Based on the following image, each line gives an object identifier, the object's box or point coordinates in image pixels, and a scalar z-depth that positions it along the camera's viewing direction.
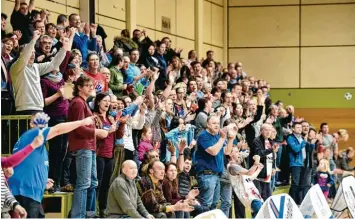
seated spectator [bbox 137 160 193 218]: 10.16
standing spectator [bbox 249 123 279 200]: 13.90
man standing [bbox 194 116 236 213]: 11.82
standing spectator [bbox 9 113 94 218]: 8.07
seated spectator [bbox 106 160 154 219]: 9.55
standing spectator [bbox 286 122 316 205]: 16.12
